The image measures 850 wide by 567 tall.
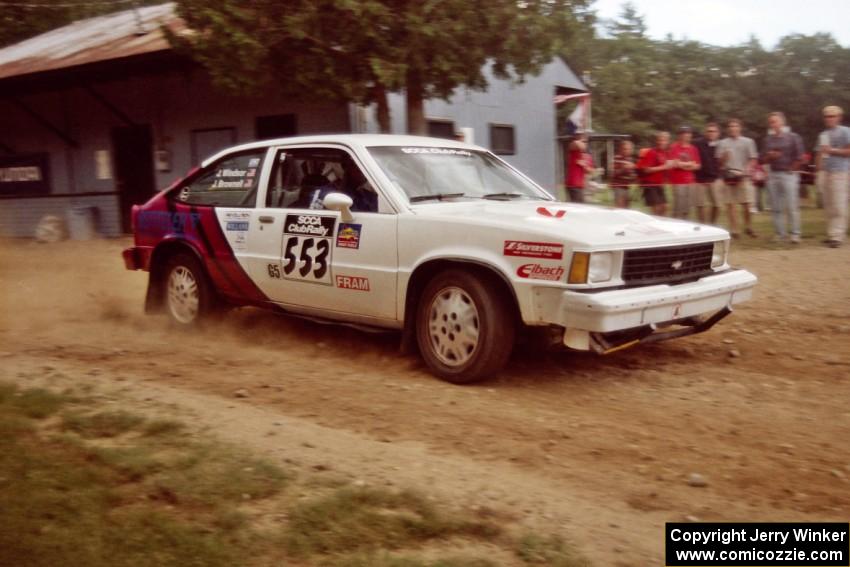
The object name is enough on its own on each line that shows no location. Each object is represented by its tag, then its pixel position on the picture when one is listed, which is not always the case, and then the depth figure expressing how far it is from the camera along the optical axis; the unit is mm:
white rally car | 5156
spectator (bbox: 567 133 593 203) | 12750
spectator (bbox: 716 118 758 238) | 12883
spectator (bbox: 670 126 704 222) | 12836
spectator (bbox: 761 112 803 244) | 11867
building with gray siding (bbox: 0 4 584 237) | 16406
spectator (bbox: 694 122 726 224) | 12953
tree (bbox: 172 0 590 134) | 11539
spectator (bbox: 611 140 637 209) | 13672
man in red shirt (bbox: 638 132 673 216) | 13023
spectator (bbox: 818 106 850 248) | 11422
